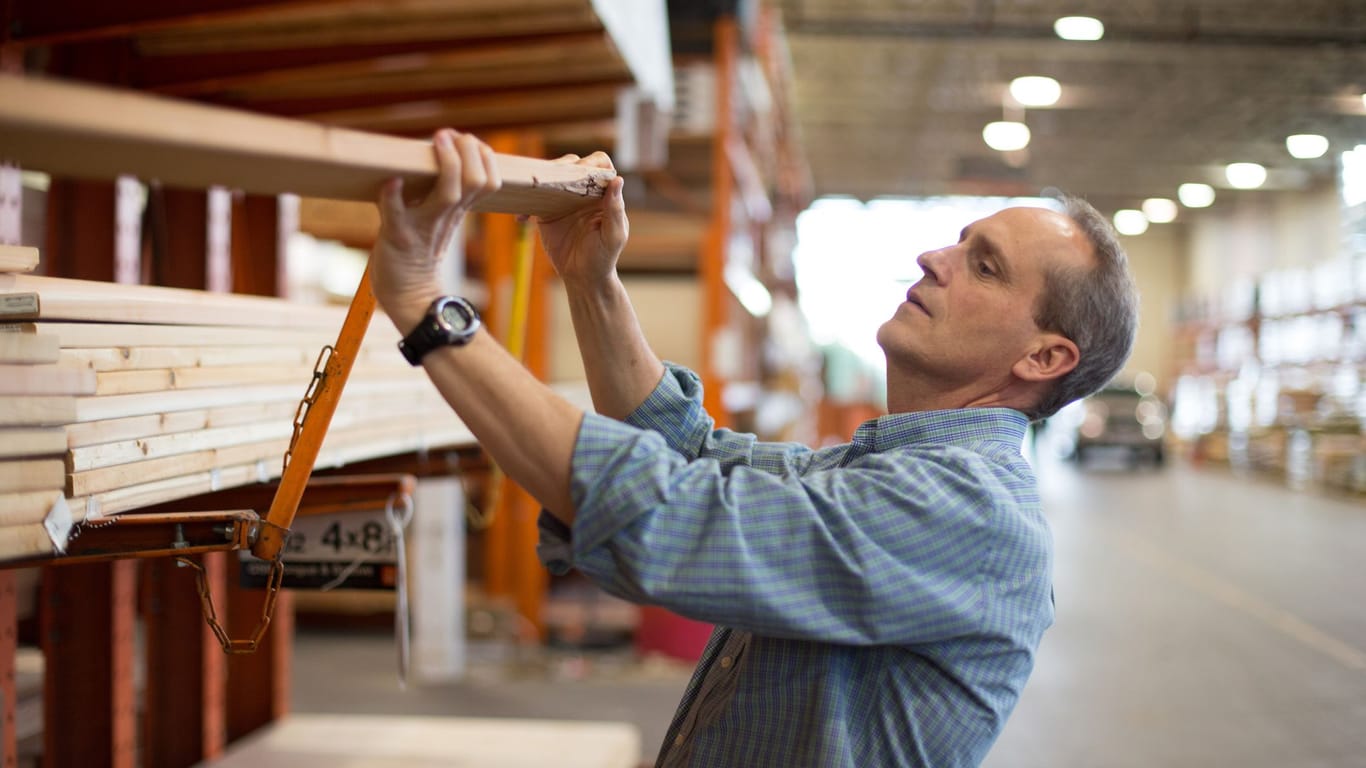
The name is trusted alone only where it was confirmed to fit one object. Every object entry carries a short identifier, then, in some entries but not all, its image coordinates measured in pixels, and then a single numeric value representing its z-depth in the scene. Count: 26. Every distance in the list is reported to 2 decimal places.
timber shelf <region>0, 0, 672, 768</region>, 1.13
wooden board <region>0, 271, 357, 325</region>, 1.31
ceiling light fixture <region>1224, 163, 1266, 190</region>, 19.81
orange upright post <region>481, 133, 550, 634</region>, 6.70
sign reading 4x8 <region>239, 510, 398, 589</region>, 2.18
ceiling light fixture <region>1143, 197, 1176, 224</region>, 29.17
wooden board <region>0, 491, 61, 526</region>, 1.17
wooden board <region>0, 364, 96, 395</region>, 1.16
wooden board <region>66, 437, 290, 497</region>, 1.33
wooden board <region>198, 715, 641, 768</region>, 2.96
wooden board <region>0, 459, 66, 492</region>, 1.17
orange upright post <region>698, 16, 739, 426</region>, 6.36
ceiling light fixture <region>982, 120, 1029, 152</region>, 21.75
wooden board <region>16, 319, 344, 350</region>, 1.36
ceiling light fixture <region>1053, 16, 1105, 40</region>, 11.05
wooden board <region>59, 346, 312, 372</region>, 1.41
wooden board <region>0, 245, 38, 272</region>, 1.30
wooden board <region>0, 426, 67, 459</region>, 1.17
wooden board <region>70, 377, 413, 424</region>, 1.37
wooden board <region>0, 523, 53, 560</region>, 1.17
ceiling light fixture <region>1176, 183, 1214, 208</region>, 27.11
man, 1.33
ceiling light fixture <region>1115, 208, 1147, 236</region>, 30.47
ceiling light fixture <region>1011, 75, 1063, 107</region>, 19.06
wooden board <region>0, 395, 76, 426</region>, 1.16
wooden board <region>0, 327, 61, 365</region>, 1.17
